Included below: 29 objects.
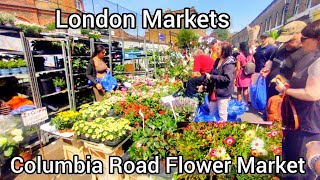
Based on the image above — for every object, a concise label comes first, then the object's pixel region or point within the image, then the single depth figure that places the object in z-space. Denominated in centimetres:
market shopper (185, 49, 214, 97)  375
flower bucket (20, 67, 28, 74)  331
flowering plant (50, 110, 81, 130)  257
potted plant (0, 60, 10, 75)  308
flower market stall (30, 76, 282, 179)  185
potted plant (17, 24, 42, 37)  346
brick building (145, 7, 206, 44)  2935
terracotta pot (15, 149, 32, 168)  287
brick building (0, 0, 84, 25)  1347
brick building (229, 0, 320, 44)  1255
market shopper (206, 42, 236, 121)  277
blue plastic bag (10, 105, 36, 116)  309
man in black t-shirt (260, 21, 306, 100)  228
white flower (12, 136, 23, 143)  266
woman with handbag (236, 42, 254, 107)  459
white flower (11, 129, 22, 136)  272
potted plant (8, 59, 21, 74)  319
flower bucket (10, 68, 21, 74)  319
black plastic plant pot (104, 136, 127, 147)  216
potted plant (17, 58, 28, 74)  330
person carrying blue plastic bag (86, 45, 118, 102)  380
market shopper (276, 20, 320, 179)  143
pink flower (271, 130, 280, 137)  205
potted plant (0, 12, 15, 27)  322
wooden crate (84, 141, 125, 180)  220
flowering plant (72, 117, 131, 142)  220
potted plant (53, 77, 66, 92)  421
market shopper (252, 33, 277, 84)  438
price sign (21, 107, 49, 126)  227
